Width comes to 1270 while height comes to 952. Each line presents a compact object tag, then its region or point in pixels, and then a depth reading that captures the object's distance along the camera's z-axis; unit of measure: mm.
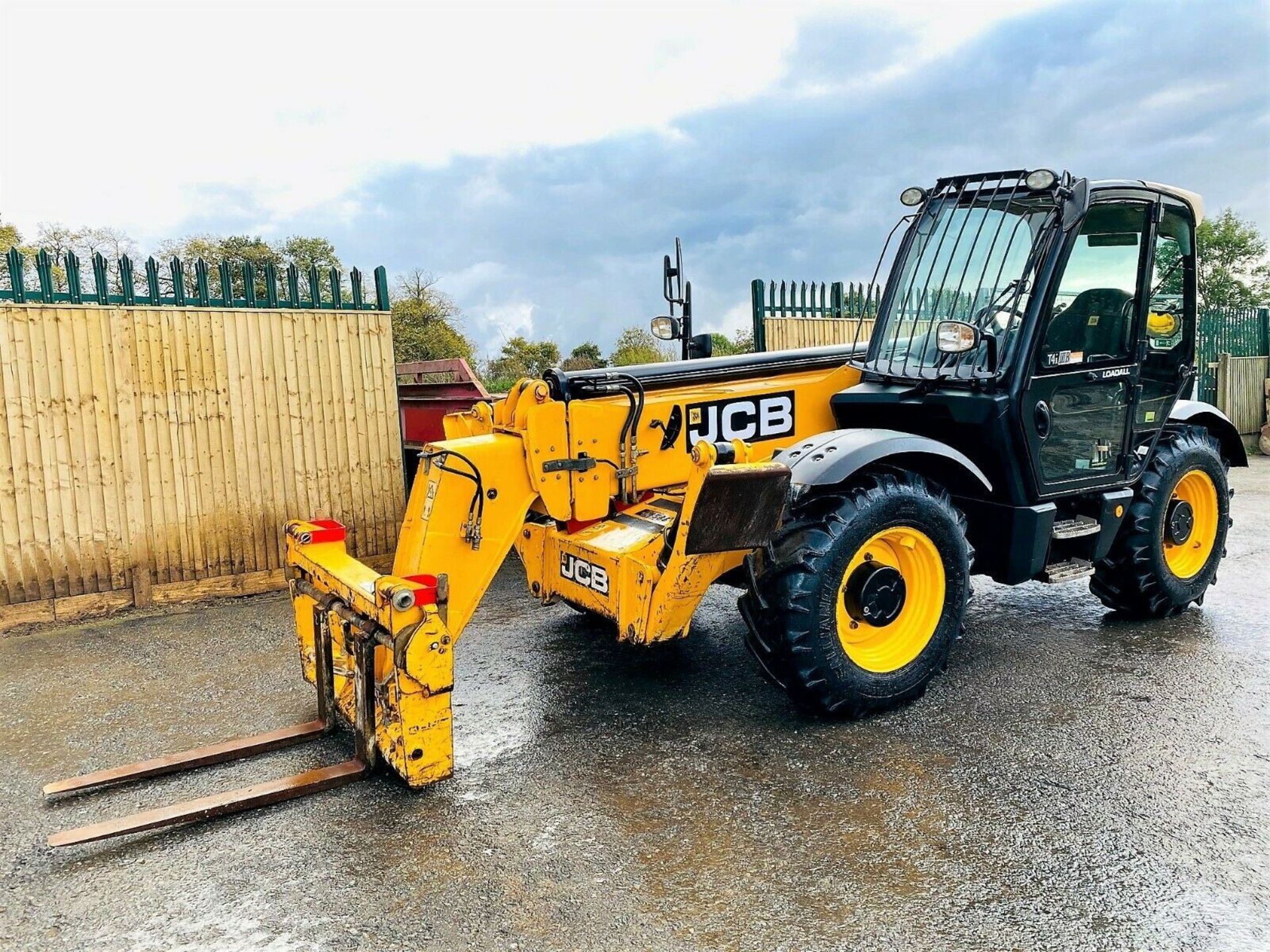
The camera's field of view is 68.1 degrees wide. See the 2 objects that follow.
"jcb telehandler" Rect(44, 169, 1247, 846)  3895
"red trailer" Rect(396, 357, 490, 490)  8539
